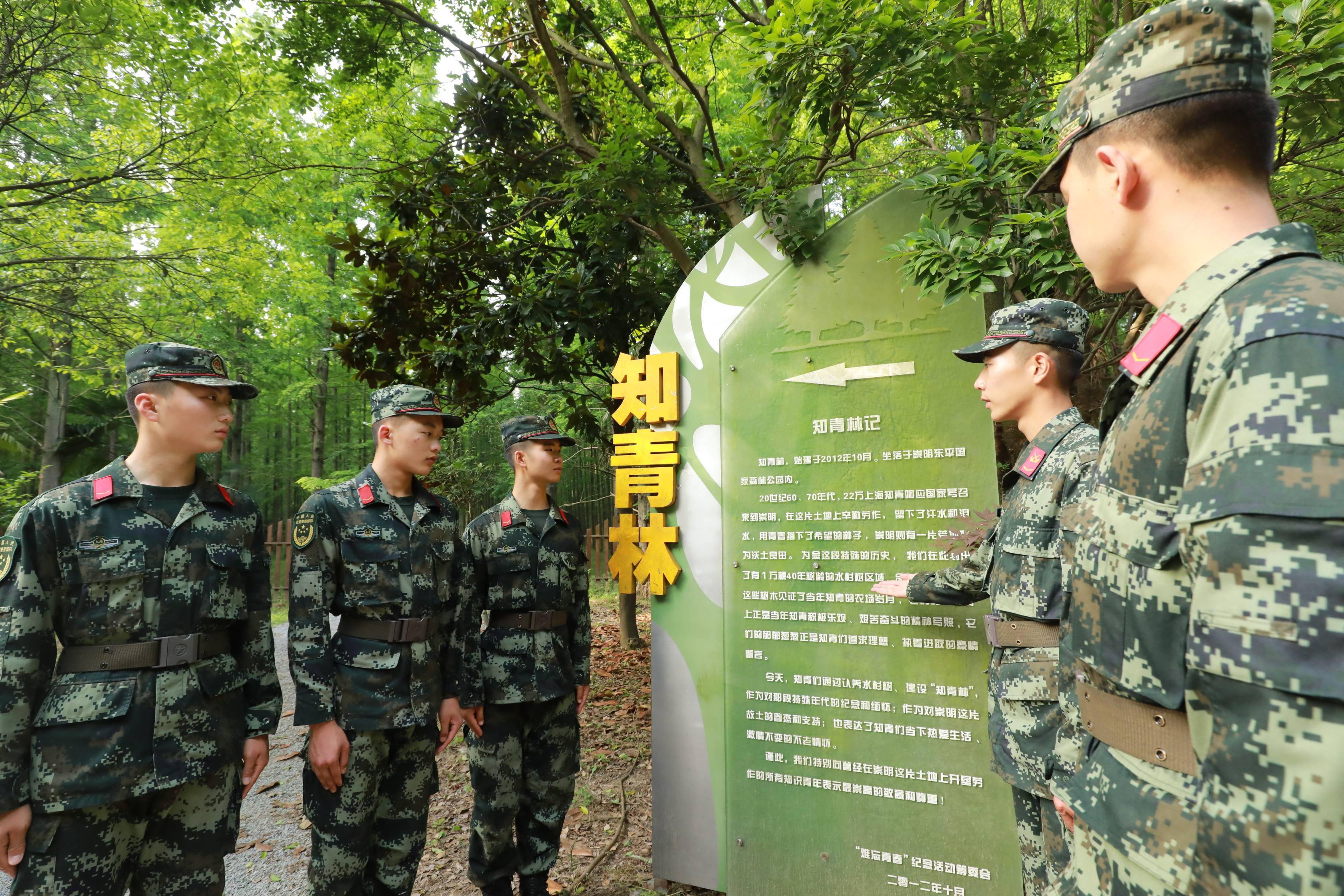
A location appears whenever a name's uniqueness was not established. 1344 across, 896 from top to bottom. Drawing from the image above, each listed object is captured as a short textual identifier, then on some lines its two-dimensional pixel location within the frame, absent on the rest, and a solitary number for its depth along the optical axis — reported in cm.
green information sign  272
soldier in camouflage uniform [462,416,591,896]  314
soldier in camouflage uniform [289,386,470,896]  257
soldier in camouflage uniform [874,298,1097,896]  205
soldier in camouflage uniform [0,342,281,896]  195
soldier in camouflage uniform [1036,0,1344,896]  68
